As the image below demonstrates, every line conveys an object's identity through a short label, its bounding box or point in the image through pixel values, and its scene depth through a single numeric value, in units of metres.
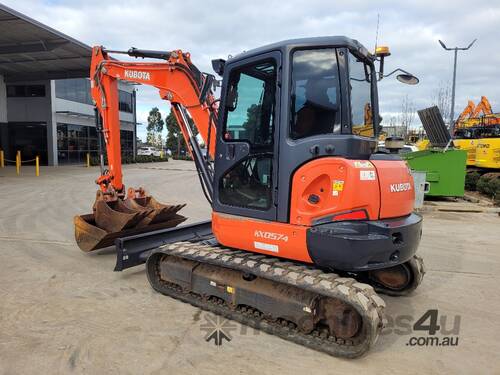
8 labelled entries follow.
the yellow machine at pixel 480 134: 15.45
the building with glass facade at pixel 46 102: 19.28
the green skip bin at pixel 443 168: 11.55
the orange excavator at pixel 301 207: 3.46
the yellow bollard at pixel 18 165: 19.94
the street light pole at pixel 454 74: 16.59
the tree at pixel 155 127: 68.88
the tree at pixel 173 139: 55.62
